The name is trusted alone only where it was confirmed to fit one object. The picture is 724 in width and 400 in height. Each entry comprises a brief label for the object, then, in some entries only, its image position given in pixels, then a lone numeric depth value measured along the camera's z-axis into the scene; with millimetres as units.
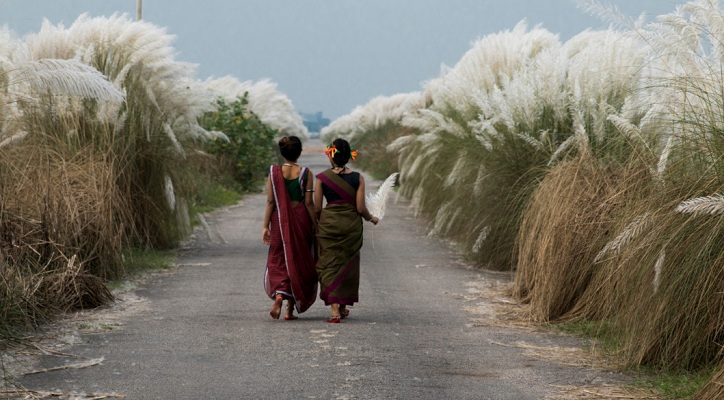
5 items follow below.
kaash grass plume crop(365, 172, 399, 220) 16934
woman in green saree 17343
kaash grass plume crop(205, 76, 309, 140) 69304
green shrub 52058
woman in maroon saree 17373
